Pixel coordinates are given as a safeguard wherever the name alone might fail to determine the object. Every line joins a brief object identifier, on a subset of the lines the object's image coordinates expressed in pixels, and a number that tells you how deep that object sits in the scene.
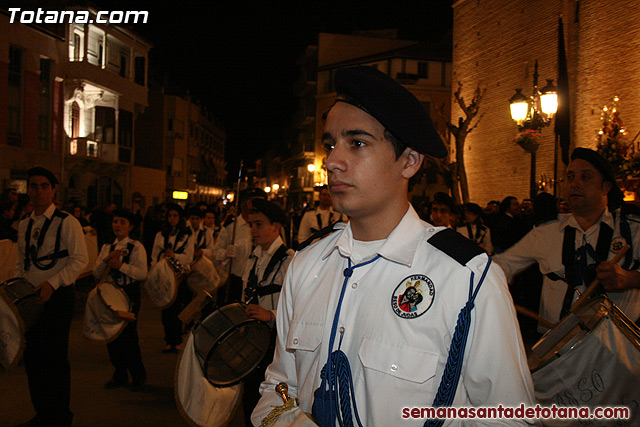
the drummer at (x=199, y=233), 10.35
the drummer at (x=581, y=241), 3.78
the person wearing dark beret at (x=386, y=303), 1.75
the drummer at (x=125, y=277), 6.81
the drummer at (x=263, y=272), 4.70
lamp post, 11.06
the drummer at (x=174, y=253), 8.56
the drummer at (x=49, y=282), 5.17
